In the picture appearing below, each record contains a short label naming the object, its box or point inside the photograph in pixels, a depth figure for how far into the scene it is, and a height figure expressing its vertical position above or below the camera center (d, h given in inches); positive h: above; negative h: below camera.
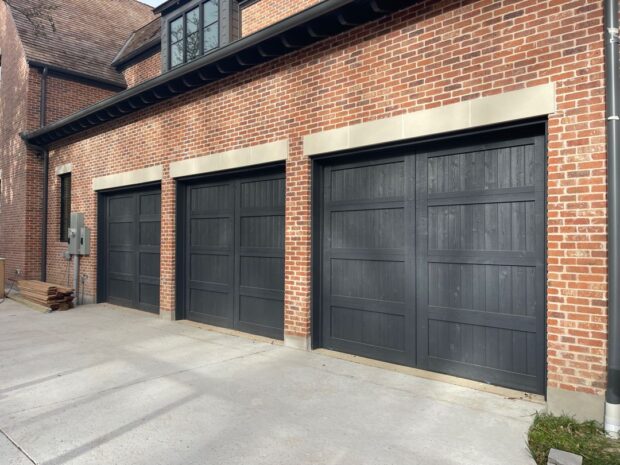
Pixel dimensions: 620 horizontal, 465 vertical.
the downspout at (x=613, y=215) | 151.9 +7.0
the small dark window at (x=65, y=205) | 527.5 +31.7
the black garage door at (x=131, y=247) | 398.3 -14.1
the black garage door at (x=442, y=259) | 192.9 -11.9
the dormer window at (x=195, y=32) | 410.3 +189.4
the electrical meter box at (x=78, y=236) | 459.2 -4.4
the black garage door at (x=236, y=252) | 294.8 -13.8
